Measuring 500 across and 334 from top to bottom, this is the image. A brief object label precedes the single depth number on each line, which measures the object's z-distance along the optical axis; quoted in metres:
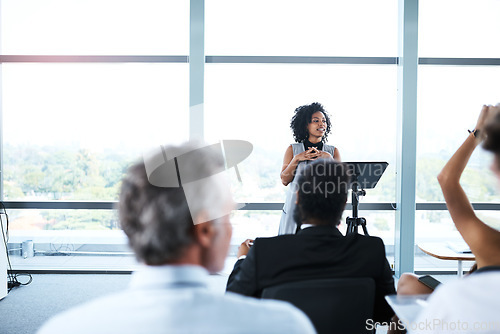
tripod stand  2.52
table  2.24
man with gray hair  0.57
